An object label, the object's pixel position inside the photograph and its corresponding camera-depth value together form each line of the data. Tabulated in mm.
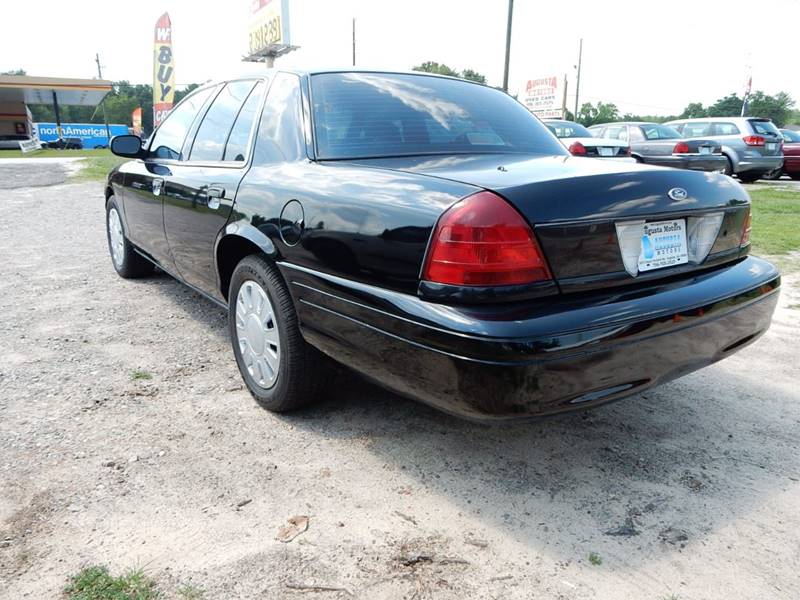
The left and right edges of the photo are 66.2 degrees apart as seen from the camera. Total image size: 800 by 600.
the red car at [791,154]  16672
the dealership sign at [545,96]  44906
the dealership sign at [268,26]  26125
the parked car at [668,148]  12773
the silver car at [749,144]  13703
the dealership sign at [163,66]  21312
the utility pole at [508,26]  22922
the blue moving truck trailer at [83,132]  56188
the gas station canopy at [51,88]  41062
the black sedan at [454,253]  1883
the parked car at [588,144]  11533
